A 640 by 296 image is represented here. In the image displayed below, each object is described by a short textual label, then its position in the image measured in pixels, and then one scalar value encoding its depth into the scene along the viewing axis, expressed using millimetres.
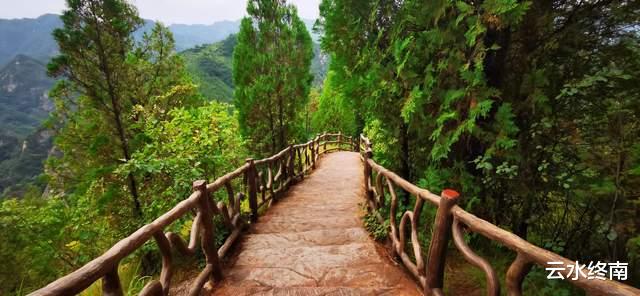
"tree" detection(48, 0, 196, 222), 7840
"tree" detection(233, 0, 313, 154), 10648
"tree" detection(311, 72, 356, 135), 26812
